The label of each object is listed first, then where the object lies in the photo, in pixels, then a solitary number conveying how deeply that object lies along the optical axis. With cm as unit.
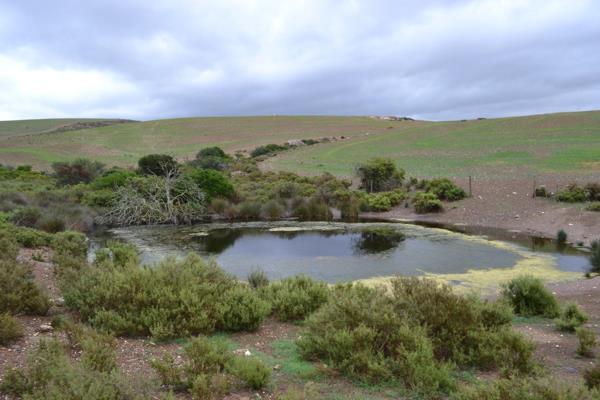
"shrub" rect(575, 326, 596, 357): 683
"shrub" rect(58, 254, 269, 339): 718
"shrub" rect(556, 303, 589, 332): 815
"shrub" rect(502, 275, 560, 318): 950
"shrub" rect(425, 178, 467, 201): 2988
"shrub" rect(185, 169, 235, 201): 3000
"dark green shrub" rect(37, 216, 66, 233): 2202
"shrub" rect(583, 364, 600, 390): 529
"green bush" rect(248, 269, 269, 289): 1125
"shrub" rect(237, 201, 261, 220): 2914
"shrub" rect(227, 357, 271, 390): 532
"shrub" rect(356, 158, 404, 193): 3531
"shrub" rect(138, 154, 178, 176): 3913
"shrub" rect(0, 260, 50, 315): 750
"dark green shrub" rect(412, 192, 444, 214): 2872
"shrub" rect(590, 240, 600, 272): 1536
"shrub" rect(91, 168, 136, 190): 3141
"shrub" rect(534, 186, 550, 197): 2766
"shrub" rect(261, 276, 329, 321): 871
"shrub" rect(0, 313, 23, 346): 614
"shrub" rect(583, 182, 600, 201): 2573
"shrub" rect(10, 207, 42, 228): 2227
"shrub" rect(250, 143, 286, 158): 6398
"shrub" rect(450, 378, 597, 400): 431
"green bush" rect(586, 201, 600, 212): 2356
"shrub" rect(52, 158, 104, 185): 3906
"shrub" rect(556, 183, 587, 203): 2591
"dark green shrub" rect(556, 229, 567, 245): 2053
